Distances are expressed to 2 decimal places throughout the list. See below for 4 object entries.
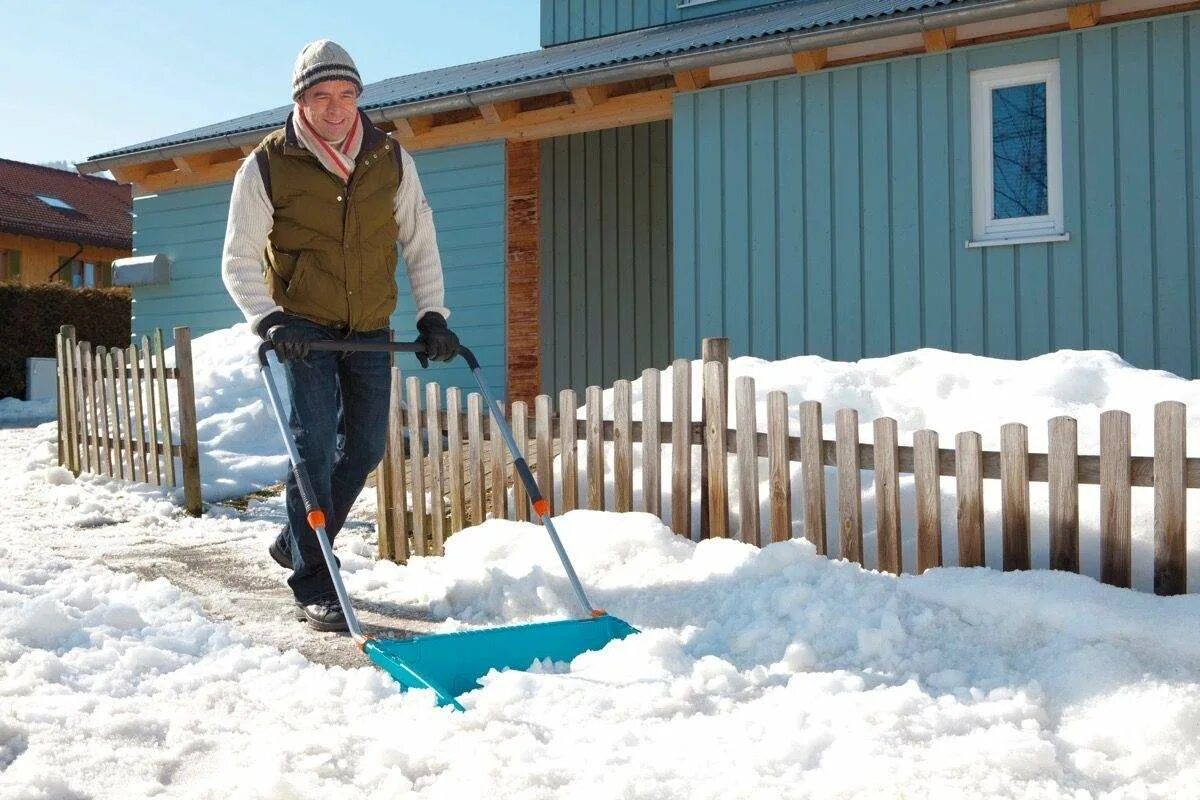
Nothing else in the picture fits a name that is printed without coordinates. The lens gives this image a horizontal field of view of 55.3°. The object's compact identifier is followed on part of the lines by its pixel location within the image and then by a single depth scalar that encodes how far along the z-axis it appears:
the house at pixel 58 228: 27.81
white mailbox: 12.56
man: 4.05
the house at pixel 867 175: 7.34
